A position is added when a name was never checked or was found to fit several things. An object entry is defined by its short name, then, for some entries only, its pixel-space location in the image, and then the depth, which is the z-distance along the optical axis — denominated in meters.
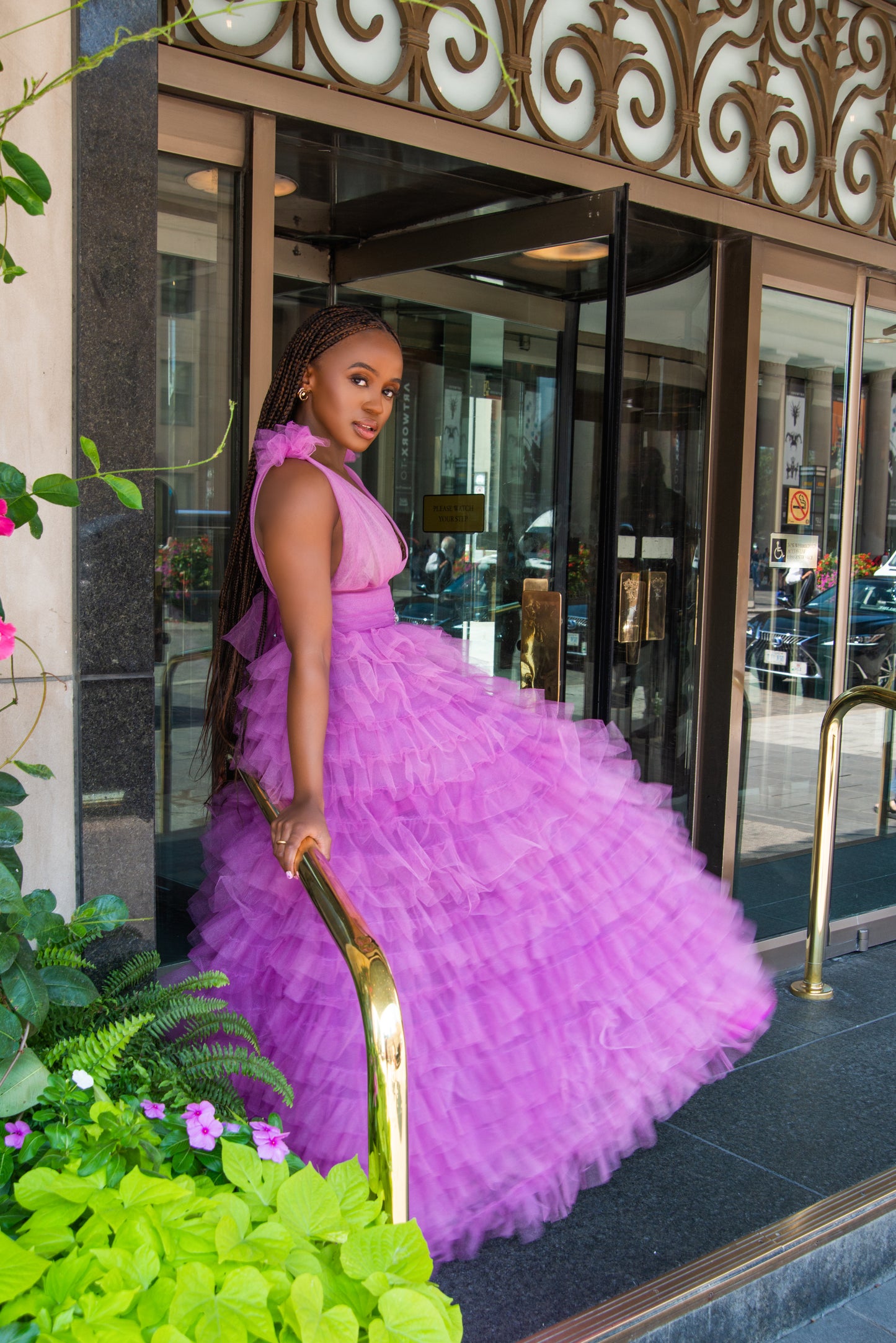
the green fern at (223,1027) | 1.89
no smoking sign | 4.28
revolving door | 3.30
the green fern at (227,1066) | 1.80
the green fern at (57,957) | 1.78
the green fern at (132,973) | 2.02
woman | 2.05
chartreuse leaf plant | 1.12
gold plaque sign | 4.03
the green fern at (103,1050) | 1.64
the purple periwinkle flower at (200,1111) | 1.55
